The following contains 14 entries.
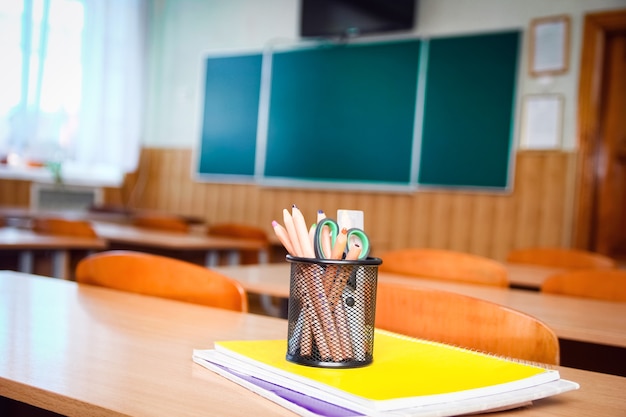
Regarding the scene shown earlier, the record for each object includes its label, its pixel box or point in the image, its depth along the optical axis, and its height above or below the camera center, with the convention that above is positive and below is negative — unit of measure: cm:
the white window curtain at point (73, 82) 611 +81
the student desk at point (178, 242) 350 -32
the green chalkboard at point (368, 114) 528 +64
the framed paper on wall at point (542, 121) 504 +59
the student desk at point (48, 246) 286 -31
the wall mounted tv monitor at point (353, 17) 561 +141
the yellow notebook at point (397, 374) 72 -20
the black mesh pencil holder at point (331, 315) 85 -15
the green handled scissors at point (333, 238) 90 -6
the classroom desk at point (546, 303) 146 -25
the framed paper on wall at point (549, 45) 505 +113
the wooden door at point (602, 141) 495 +48
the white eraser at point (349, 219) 96 -4
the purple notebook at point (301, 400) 70 -22
